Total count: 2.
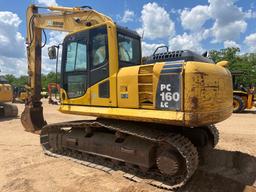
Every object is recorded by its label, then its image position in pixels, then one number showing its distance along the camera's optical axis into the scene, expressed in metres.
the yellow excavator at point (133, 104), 3.26
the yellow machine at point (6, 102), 10.43
